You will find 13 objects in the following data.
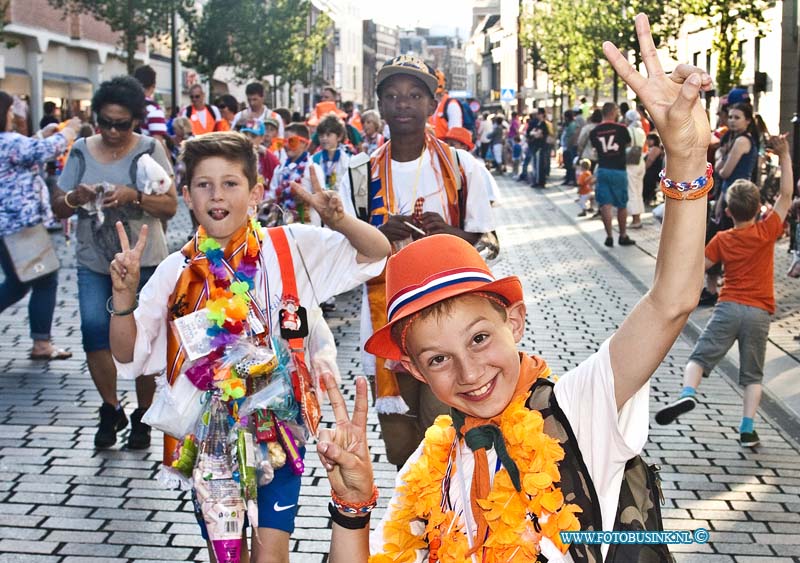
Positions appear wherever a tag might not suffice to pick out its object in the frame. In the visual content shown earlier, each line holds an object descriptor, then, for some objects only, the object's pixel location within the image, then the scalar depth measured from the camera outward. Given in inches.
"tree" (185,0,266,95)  1365.7
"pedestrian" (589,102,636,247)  651.5
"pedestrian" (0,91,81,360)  329.7
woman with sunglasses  248.1
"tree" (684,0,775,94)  799.7
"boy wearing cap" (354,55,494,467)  203.3
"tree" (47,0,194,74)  1090.7
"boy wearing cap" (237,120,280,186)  472.4
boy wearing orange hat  90.6
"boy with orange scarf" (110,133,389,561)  152.6
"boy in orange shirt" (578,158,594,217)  846.5
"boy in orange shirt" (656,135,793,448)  265.7
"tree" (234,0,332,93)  1464.1
